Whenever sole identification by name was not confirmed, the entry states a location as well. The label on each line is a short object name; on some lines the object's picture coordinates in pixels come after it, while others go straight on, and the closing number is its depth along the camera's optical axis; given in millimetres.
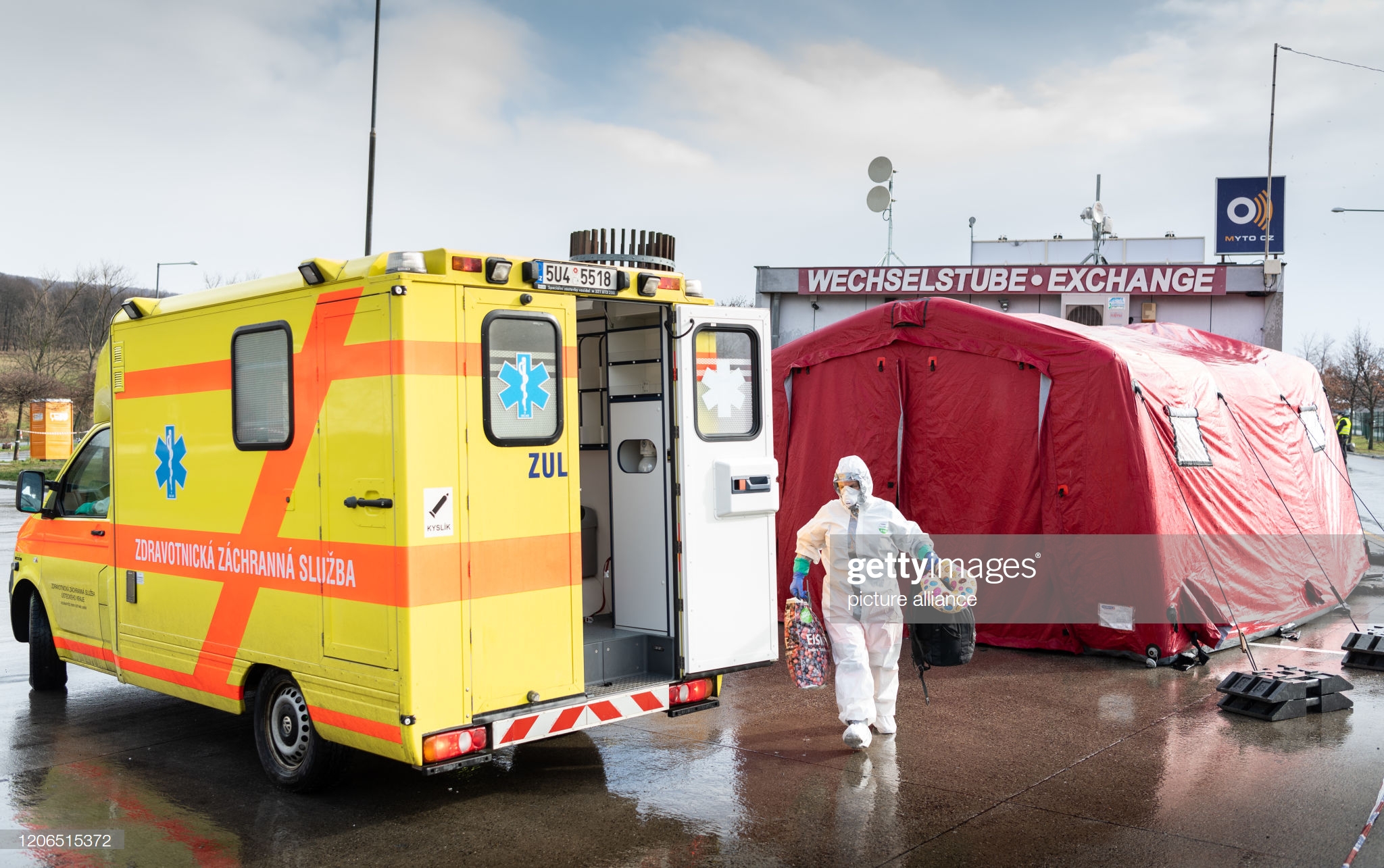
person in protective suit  6609
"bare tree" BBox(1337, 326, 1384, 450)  53531
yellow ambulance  5020
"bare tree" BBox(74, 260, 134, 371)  41625
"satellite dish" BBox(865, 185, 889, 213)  18750
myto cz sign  29172
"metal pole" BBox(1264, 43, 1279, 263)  19655
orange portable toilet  30609
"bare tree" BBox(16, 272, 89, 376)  41562
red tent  8836
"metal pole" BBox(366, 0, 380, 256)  15023
